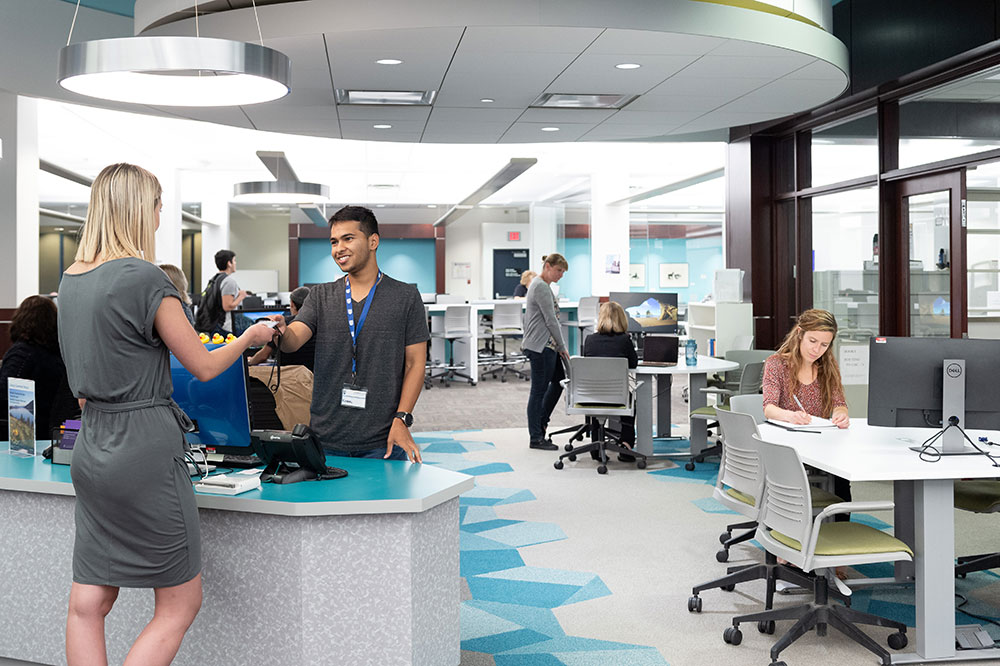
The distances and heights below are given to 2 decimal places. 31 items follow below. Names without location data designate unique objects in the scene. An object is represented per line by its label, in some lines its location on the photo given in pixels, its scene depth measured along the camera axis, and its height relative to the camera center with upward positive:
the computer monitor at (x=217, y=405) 2.88 -0.28
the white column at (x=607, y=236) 15.55 +1.40
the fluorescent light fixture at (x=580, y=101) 7.46 +1.84
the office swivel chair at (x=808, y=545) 3.43 -0.92
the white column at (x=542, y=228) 19.16 +1.91
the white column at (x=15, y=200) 8.64 +1.18
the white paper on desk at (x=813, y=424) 4.50 -0.56
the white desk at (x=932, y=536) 3.47 -0.89
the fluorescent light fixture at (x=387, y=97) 7.19 +1.82
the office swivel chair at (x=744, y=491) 3.93 -0.82
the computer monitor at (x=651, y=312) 10.15 +0.04
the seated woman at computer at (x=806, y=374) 4.67 -0.32
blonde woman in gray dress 2.35 -0.28
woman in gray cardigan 8.21 -0.29
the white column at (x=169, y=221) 14.14 +1.58
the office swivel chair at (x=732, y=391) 7.08 -0.65
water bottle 7.82 -0.33
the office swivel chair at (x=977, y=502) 4.18 -0.90
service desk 2.61 -0.77
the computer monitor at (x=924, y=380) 3.88 -0.30
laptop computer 7.80 -0.31
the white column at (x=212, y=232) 19.53 +1.98
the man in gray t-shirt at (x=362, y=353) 3.37 -0.14
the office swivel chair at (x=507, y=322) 14.87 -0.09
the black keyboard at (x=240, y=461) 3.06 -0.49
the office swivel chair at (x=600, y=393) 7.23 -0.64
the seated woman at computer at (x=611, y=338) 7.43 -0.19
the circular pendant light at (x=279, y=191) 11.51 +1.66
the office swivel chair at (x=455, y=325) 13.87 -0.13
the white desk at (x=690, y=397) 7.54 -0.72
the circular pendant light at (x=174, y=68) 3.39 +1.05
